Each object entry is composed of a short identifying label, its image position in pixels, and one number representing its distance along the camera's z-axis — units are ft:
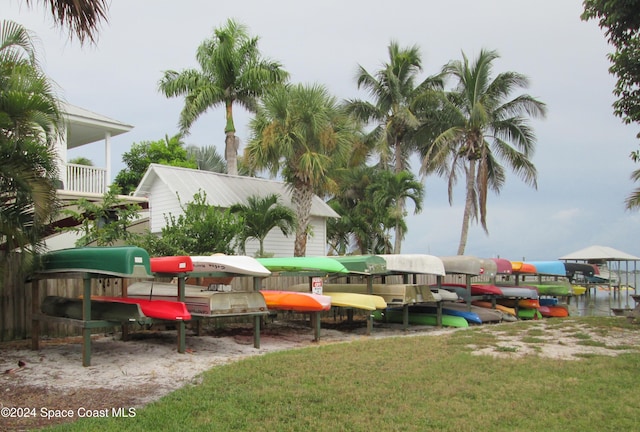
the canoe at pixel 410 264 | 50.31
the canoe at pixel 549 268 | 71.05
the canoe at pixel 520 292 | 59.98
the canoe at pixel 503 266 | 62.59
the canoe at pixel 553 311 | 64.18
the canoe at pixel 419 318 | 51.75
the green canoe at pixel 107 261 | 28.58
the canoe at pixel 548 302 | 67.21
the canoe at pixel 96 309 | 30.45
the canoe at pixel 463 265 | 55.11
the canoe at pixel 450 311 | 53.06
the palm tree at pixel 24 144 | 26.99
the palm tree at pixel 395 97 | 94.94
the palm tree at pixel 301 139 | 62.90
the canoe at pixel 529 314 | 61.05
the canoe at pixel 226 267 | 35.29
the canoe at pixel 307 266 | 42.88
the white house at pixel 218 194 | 66.03
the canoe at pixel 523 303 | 61.05
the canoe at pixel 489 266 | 60.23
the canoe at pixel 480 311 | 54.85
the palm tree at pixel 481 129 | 88.48
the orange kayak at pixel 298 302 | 39.93
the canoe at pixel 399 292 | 47.34
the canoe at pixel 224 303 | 33.99
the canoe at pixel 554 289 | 66.74
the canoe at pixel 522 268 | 67.26
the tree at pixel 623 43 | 39.99
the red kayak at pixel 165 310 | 31.50
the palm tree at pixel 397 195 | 84.69
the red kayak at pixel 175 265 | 32.29
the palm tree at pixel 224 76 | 73.20
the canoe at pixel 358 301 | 43.73
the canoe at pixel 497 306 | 59.16
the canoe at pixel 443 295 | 50.24
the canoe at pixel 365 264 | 44.50
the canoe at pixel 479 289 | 58.08
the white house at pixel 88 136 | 64.64
